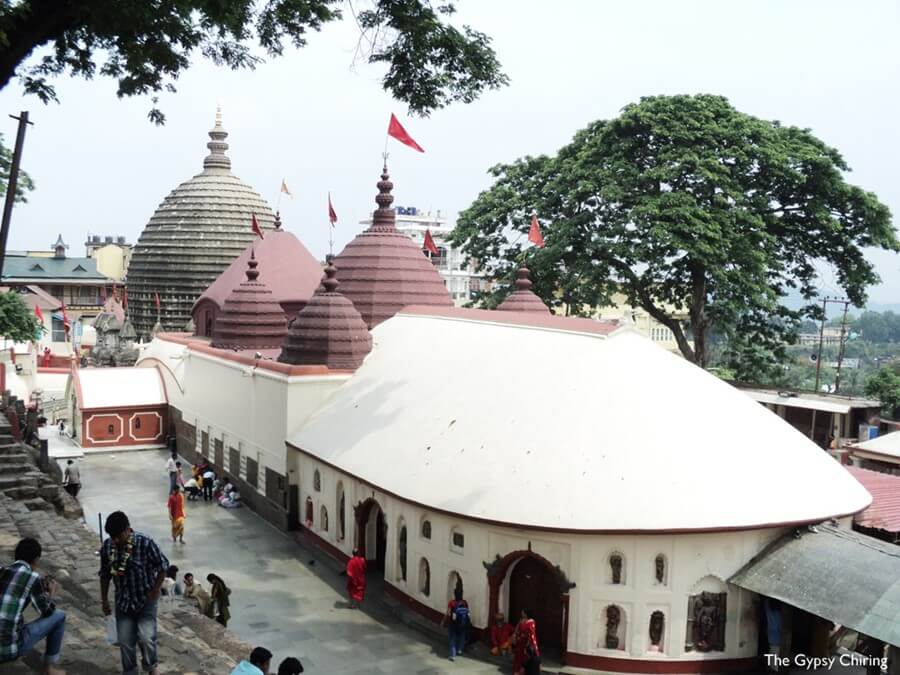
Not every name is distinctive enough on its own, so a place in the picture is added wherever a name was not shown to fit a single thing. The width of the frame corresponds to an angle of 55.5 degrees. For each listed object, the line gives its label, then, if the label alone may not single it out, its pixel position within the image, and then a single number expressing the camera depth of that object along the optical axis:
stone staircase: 16.17
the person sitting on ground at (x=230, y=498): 23.94
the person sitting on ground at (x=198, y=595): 14.51
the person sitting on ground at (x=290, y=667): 7.30
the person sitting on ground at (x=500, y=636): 14.11
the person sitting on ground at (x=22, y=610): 6.98
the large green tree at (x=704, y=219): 28.98
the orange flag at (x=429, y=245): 32.41
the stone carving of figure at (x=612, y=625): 13.73
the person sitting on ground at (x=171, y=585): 13.46
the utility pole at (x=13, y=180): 12.02
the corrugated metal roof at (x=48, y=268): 61.25
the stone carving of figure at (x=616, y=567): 13.71
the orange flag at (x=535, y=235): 28.48
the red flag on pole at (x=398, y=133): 22.83
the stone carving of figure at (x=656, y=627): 13.61
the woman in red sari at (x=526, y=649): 13.21
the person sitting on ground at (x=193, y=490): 24.81
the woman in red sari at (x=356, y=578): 16.70
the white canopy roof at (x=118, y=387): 32.03
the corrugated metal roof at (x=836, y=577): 11.94
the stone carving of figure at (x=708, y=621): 13.62
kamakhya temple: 13.60
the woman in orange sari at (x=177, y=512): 20.02
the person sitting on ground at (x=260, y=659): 7.26
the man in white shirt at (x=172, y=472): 23.65
